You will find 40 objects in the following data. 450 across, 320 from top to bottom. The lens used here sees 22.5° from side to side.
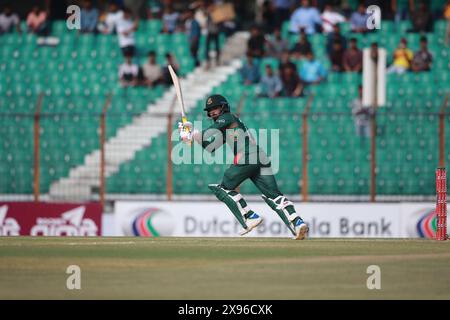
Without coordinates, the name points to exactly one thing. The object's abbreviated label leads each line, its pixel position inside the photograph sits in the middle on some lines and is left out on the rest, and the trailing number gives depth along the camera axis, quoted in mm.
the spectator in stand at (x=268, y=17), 29875
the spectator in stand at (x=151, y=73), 28969
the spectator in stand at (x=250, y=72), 28250
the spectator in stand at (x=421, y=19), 28844
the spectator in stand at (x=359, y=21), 28703
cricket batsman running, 17484
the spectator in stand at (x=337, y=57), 27941
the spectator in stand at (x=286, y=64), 27641
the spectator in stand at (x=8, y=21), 31236
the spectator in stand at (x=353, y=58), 27609
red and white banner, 24719
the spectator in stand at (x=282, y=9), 29938
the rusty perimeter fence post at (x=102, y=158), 24641
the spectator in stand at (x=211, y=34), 29406
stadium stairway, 25792
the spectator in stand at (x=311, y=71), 27828
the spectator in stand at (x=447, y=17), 28375
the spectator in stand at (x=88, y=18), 30562
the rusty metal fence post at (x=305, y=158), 24156
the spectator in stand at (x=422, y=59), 27719
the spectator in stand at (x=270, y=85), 27453
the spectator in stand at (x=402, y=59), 27859
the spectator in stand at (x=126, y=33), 29766
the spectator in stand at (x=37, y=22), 30891
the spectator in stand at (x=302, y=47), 28328
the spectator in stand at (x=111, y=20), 30502
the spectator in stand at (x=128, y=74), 28906
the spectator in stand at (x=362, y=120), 24372
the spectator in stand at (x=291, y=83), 27469
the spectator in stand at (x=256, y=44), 28750
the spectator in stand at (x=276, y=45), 28797
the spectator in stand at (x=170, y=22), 30406
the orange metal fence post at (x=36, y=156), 24922
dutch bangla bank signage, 23703
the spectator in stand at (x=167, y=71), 29031
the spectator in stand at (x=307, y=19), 29344
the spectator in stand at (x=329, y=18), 29250
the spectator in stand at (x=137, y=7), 32225
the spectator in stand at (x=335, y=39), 28172
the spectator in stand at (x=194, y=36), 29391
